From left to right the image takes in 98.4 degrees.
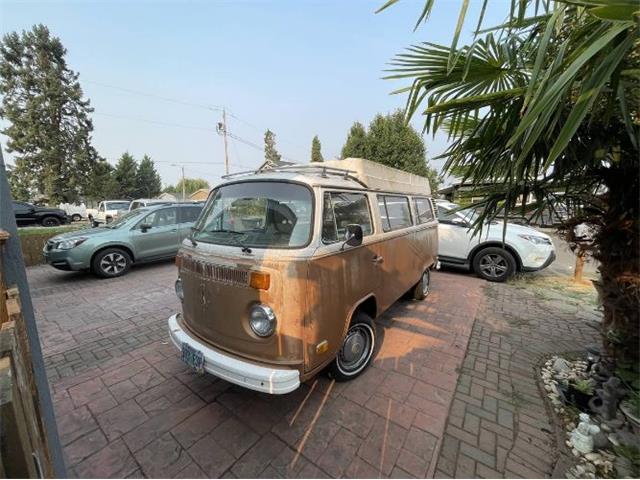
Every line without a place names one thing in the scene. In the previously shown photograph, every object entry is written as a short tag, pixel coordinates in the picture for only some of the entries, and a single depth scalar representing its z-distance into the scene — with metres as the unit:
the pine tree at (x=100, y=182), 26.39
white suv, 6.30
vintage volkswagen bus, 2.12
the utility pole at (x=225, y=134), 24.62
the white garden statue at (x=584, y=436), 2.14
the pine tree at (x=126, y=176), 38.16
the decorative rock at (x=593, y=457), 2.07
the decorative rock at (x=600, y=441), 2.13
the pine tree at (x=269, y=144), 41.84
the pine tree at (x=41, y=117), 24.30
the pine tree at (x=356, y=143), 19.35
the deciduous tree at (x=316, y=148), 31.41
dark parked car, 15.59
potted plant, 2.52
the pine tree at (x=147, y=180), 41.41
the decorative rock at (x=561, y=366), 3.15
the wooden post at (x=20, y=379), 0.80
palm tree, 2.11
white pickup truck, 17.53
